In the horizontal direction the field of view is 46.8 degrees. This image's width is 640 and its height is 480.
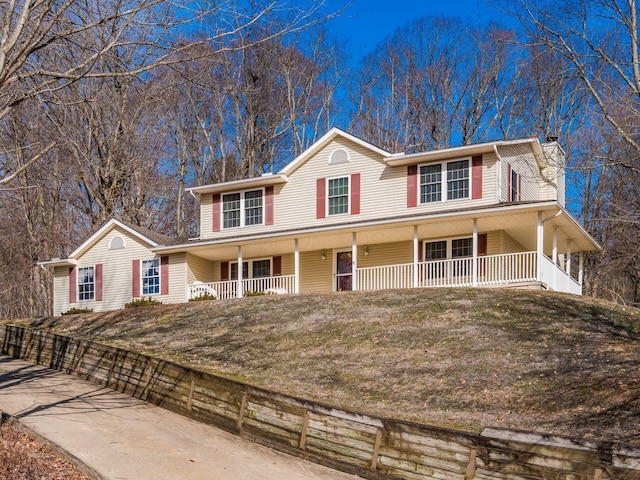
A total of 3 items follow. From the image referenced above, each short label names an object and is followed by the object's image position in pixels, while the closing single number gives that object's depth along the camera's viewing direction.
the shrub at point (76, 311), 28.21
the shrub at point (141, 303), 26.62
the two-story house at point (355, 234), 23.08
